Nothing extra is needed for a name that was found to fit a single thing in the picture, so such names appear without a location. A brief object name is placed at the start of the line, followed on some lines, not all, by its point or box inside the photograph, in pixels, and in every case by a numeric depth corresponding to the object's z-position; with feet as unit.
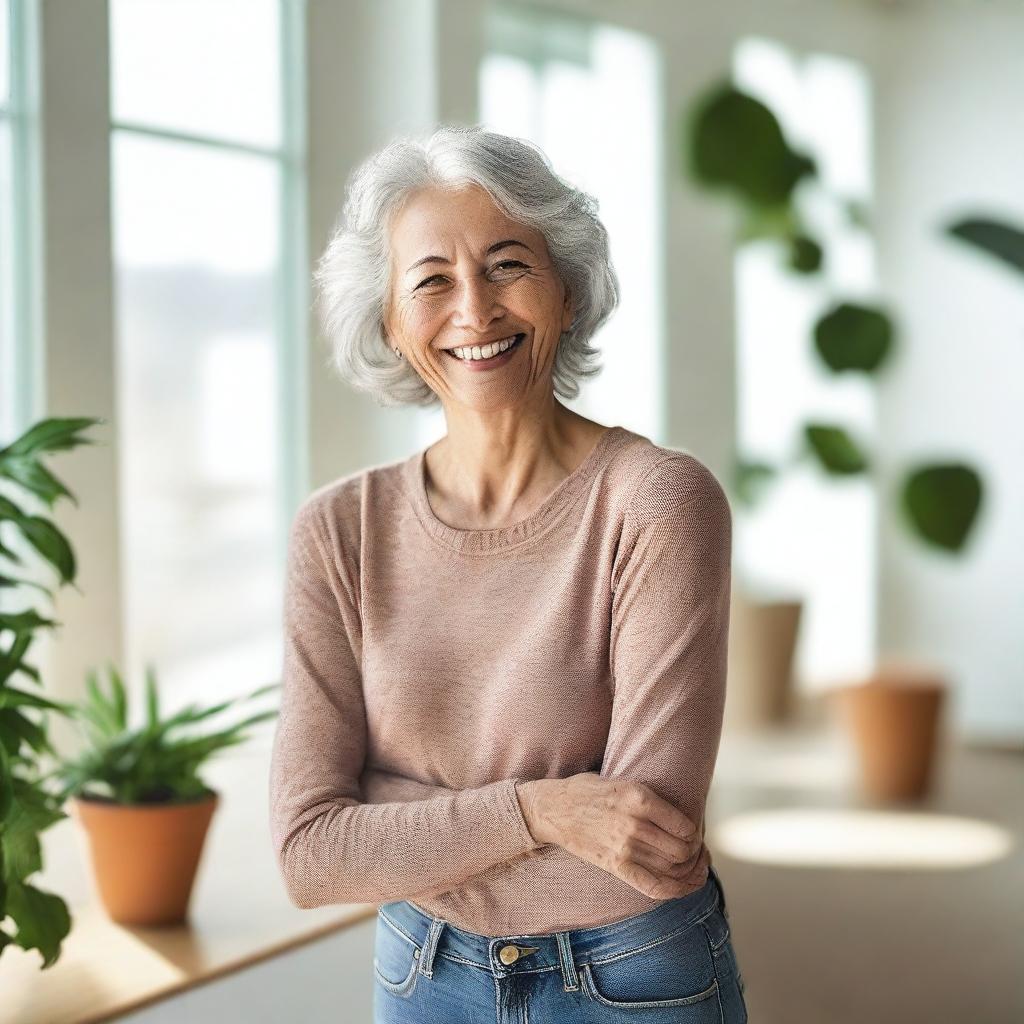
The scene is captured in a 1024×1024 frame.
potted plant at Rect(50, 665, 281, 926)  7.97
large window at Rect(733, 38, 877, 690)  17.11
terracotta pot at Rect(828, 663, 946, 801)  15.03
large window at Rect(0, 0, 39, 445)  8.53
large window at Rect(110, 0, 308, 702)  9.91
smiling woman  4.56
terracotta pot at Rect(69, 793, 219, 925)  7.95
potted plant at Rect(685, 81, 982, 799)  15.16
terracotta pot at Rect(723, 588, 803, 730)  17.26
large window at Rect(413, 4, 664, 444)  13.39
